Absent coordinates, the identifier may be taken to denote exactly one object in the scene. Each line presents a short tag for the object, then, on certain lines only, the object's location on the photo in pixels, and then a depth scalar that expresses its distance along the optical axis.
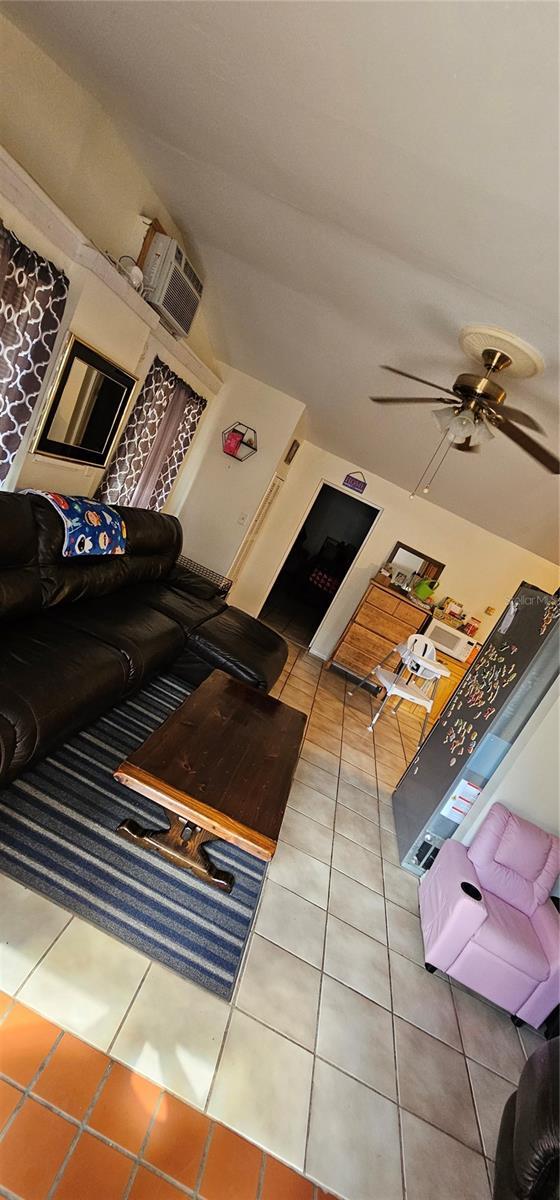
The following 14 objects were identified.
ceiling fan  2.31
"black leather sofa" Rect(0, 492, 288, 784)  2.00
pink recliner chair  2.21
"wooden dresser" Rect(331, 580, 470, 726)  5.73
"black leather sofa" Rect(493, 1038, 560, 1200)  1.43
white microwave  5.78
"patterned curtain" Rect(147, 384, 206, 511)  4.53
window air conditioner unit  3.06
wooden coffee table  1.91
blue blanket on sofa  2.79
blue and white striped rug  1.84
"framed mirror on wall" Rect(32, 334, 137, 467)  2.75
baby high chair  4.67
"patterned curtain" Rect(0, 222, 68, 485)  2.18
